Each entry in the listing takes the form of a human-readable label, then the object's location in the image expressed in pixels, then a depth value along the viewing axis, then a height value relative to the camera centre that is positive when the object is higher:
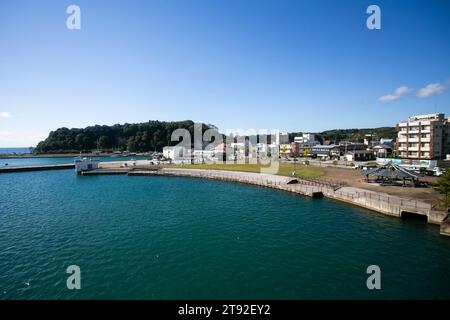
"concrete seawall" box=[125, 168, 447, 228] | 28.98 -6.71
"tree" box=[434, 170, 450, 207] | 27.12 -4.11
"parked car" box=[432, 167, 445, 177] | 48.12 -4.22
